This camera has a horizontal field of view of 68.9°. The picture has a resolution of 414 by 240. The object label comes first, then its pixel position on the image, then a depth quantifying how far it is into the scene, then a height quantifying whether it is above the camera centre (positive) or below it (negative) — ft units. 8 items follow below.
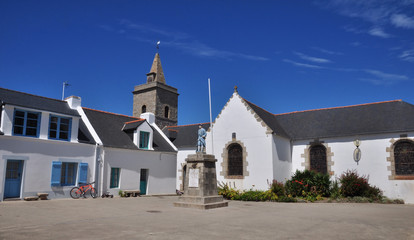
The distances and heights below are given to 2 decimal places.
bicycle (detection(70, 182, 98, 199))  53.78 -3.86
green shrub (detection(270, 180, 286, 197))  57.52 -3.42
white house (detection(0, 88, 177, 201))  47.85 +3.42
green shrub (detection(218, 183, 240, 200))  59.56 -4.41
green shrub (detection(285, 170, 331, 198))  57.57 -2.80
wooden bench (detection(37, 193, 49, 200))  48.55 -4.20
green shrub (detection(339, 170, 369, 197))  55.01 -2.61
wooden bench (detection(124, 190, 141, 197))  60.68 -4.69
